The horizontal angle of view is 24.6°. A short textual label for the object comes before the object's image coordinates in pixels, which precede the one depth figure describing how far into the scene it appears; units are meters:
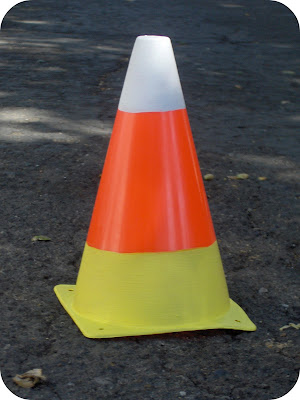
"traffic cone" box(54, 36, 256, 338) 2.58
